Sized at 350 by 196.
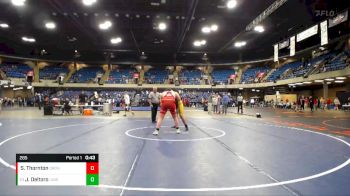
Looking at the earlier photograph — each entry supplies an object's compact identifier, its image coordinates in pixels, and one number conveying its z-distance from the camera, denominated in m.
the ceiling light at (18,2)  20.00
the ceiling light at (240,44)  37.79
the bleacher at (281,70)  41.97
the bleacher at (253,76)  47.68
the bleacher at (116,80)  48.78
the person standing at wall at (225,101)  22.25
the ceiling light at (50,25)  26.59
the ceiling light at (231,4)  19.85
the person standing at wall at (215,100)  23.38
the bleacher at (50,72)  47.00
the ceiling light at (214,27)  27.57
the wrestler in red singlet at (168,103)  9.06
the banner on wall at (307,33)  18.16
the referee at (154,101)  13.47
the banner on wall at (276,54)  23.88
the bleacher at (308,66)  35.47
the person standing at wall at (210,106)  23.33
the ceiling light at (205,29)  28.55
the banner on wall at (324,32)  16.66
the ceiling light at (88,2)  19.53
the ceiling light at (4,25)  27.82
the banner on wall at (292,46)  20.51
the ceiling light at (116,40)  34.46
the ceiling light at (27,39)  35.22
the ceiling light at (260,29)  27.64
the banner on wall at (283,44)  22.14
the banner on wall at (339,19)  16.76
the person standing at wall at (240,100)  22.50
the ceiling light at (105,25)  25.65
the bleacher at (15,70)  42.57
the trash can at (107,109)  18.86
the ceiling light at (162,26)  26.52
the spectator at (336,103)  31.50
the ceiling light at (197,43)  36.69
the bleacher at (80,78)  47.94
